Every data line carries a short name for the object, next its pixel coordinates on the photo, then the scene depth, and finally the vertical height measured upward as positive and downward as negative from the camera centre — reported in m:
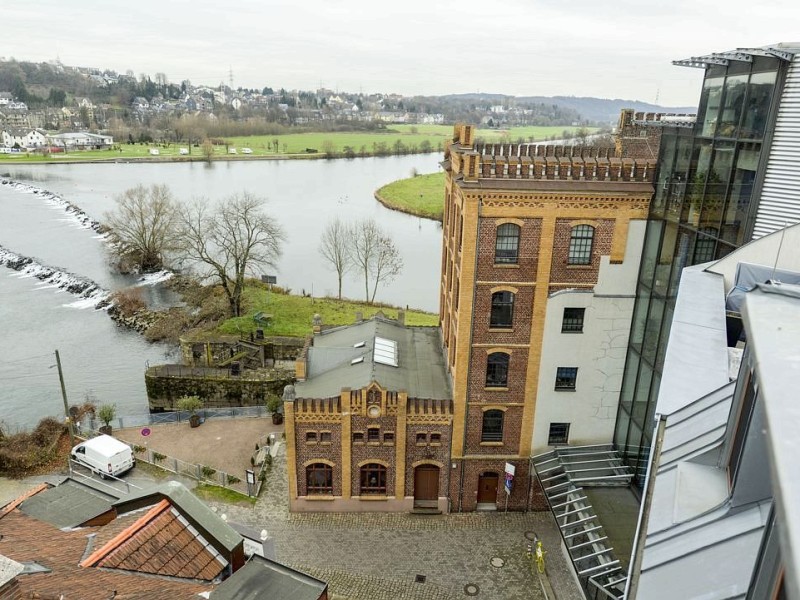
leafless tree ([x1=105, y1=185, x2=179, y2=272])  62.62 -12.94
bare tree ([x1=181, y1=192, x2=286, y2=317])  47.66 -10.87
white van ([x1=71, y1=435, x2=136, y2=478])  26.48 -15.86
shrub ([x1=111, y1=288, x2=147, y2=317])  51.64 -17.40
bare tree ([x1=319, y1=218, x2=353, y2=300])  56.77 -13.78
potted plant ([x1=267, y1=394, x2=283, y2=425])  31.55 -16.04
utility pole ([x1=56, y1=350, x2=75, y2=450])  29.20 -16.27
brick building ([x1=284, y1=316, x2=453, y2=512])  22.84 -12.87
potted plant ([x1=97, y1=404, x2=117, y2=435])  29.88 -15.72
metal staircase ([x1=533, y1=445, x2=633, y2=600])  18.22 -13.74
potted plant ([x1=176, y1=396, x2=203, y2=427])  31.30 -16.06
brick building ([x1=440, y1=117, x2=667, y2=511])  20.77 -6.69
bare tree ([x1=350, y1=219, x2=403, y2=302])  56.96 -14.04
